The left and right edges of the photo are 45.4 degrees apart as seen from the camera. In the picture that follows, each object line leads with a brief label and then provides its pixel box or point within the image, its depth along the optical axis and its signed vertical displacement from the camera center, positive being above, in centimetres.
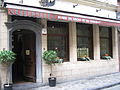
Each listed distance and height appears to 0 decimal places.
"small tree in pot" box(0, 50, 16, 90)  599 -37
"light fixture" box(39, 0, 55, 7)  737 +244
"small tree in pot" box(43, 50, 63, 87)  710 -46
